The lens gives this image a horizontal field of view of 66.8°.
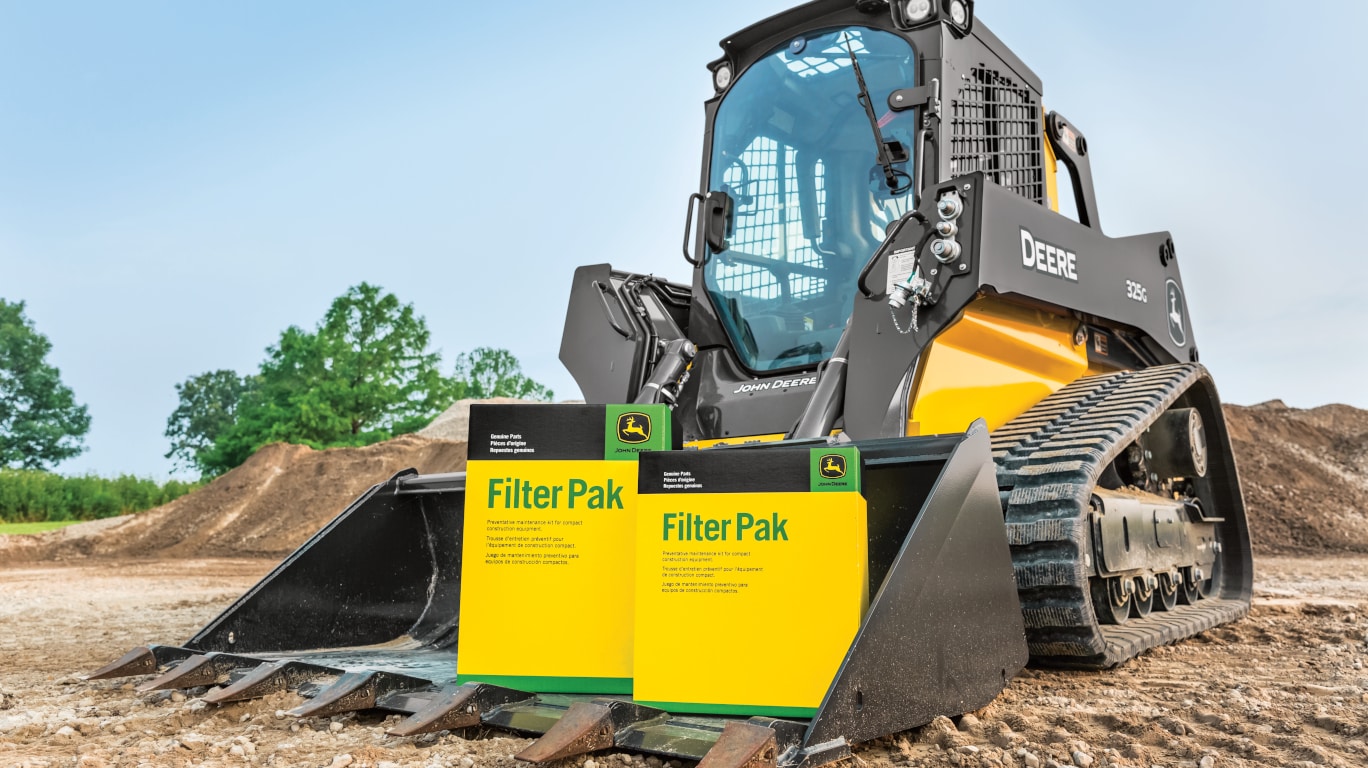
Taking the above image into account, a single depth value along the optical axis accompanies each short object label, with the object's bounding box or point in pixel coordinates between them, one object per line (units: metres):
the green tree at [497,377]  38.50
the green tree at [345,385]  27.80
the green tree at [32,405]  35.56
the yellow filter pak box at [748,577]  2.36
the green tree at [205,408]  42.72
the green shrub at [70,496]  24.06
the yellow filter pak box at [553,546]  2.69
